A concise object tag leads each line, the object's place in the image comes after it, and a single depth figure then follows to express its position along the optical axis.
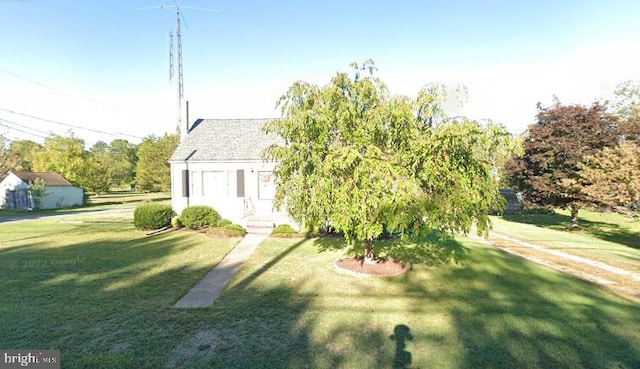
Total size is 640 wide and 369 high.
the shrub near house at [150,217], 15.18
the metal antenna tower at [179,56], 21.45
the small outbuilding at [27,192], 28.91
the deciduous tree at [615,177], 11.02
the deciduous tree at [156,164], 33.47
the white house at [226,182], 16.36
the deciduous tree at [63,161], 36.16
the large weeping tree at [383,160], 6.61
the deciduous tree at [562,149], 14.97
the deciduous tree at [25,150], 45.39
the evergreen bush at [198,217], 15.50
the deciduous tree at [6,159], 33.93
